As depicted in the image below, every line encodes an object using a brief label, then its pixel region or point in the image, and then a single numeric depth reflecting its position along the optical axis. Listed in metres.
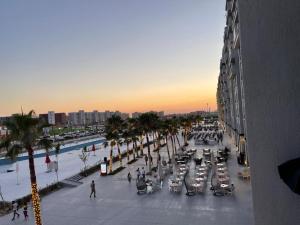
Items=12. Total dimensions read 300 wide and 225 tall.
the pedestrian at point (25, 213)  14.38
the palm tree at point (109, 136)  26.95
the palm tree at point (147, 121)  30.32
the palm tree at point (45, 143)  11.03
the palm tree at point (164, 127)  35.80
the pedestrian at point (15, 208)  14.63
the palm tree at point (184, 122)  51.64
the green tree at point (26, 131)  10.48
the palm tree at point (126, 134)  30.90
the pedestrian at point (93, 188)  17.12
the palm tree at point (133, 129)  31.97
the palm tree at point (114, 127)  27.30
